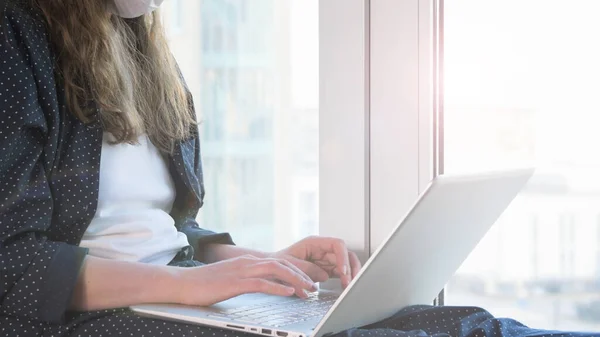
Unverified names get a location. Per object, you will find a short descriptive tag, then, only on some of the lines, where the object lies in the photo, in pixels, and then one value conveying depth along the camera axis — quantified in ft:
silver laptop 4.41
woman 4.77
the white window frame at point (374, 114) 5.95
